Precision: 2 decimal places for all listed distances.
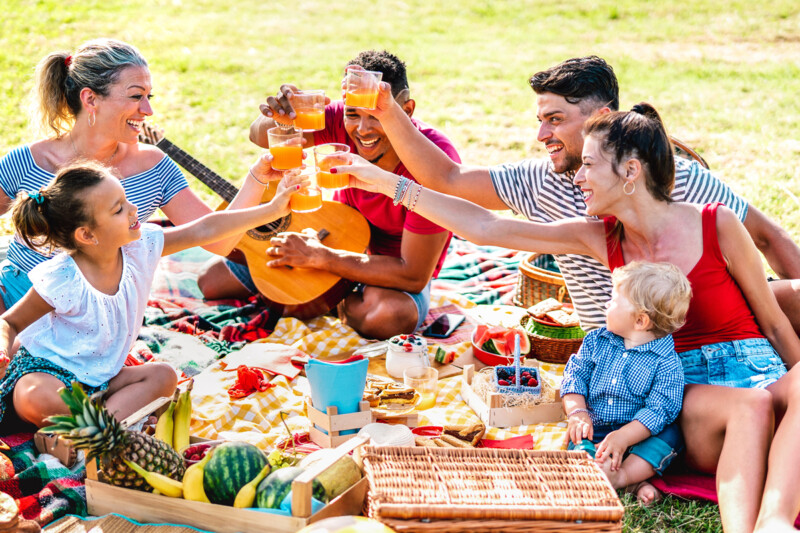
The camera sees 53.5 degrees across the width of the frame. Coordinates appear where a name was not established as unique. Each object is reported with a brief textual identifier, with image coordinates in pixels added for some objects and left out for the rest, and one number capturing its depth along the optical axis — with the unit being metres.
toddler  3.32
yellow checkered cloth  3.82
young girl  3.41
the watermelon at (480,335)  4.52
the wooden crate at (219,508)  2.67
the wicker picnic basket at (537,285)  5.09
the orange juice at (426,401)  4.13
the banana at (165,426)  3.26
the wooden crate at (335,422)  3.61
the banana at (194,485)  2.84
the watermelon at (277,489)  2.77
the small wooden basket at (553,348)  4.58
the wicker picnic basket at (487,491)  2.56
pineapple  2.70
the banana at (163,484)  2.86
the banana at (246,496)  2.78
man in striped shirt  3.91
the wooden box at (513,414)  3.90
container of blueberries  3.94
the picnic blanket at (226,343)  3.29
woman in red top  3.38
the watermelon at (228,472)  2.84
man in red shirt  4.66
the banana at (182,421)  3.29
